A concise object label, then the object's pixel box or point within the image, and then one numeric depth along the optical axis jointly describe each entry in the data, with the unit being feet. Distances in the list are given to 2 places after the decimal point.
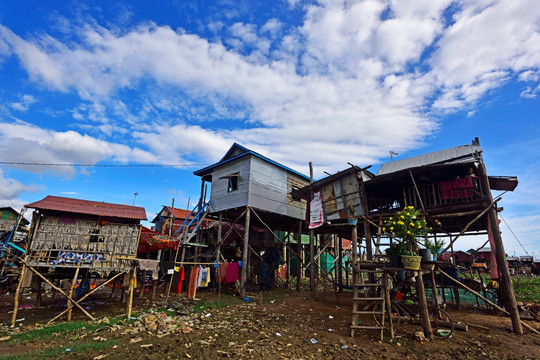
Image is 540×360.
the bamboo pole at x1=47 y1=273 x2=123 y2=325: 29.98
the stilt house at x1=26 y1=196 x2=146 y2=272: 31.78
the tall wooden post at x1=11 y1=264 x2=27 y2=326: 29.68
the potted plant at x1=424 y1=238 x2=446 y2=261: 26.77
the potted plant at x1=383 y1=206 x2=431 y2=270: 24.81
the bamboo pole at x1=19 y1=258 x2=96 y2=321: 30.91
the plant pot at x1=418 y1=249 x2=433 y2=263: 25.75
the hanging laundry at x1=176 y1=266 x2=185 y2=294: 48.24
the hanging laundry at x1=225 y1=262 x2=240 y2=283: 52.65
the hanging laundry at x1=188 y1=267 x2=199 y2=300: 44.21
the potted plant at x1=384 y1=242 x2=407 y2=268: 26.13
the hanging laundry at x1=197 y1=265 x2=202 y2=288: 49.75
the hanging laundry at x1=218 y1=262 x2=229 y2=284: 52.02
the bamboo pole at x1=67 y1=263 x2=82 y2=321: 31.40
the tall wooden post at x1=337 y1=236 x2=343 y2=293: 58.82
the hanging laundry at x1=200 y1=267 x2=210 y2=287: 50.79
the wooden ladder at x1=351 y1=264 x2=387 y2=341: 25.50
